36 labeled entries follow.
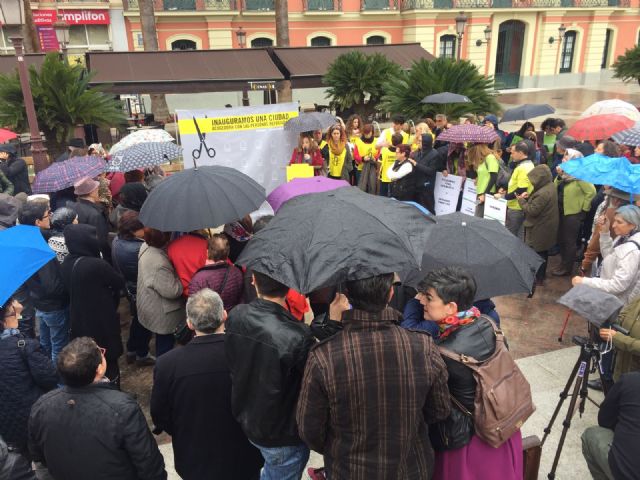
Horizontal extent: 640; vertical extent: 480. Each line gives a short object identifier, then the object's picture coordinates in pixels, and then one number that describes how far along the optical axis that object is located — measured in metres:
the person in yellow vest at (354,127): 8.94
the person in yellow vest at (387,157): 7.38
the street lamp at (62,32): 15.57
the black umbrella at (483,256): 3.01
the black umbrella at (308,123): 7.60
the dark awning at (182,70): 12.88
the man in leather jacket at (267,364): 2.29
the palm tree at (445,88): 8.69
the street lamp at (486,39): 29.56
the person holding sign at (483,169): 6.12
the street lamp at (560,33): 29.86
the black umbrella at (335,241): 2.31
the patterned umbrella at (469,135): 6.02
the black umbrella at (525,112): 9.75
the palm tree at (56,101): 7.64
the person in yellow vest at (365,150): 8.27
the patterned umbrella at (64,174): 5.33
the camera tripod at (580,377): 3.04
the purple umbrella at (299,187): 4.68
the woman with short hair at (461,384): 2.29
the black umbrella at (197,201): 3.60
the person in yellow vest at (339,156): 8.01
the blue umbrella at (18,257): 2.91
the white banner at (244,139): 7.36
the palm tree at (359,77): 11.14
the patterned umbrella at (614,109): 7.41
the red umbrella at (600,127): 6.93
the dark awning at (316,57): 13.86
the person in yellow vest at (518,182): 5.95
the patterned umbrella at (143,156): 5.66
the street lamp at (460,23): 13.19
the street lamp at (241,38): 20.69
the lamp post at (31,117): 6.39
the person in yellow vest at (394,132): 7.85
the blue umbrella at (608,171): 4.41
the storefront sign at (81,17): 25.35
